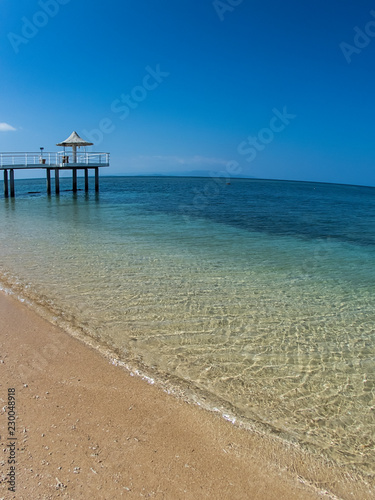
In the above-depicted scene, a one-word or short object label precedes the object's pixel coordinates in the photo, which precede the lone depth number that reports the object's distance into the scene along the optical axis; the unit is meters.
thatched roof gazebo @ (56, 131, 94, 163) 30.53
